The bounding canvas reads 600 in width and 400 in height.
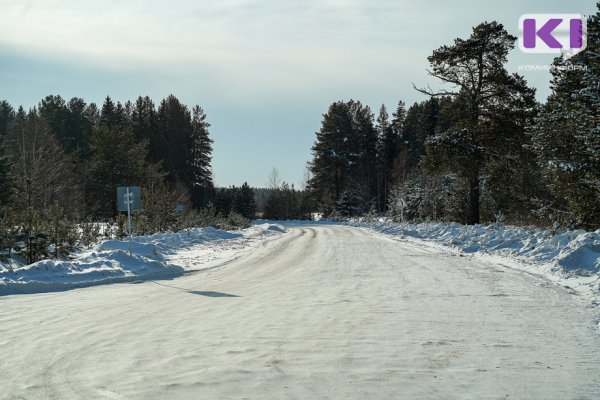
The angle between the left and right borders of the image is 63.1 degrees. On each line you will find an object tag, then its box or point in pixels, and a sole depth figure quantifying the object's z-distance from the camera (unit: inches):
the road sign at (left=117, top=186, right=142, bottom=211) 656.4
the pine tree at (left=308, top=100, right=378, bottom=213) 3038.9
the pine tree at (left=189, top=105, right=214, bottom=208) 3046.3
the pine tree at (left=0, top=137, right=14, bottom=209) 1188.2
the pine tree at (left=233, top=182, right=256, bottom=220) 3029.0
